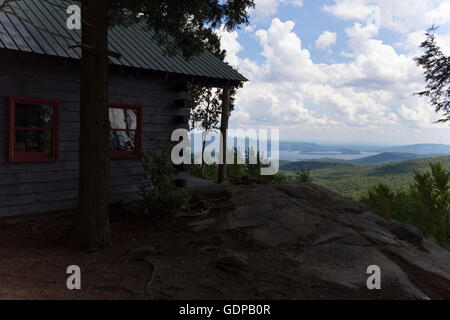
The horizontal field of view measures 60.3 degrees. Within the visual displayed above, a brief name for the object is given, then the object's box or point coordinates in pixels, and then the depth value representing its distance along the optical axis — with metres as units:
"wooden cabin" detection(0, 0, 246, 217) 8.31
